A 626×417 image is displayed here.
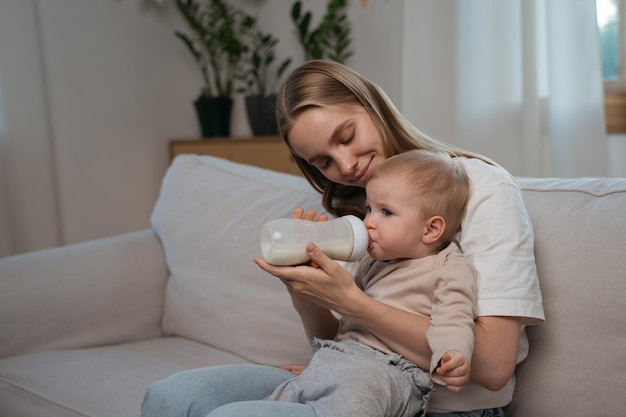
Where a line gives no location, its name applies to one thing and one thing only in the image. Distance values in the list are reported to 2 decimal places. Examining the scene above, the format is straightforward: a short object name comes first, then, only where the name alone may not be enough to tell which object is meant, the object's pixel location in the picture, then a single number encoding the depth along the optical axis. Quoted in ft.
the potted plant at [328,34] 9.29
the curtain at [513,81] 6.59
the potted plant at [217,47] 10.56
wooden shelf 9.21
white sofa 3.89
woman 3.41
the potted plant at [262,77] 10.03
